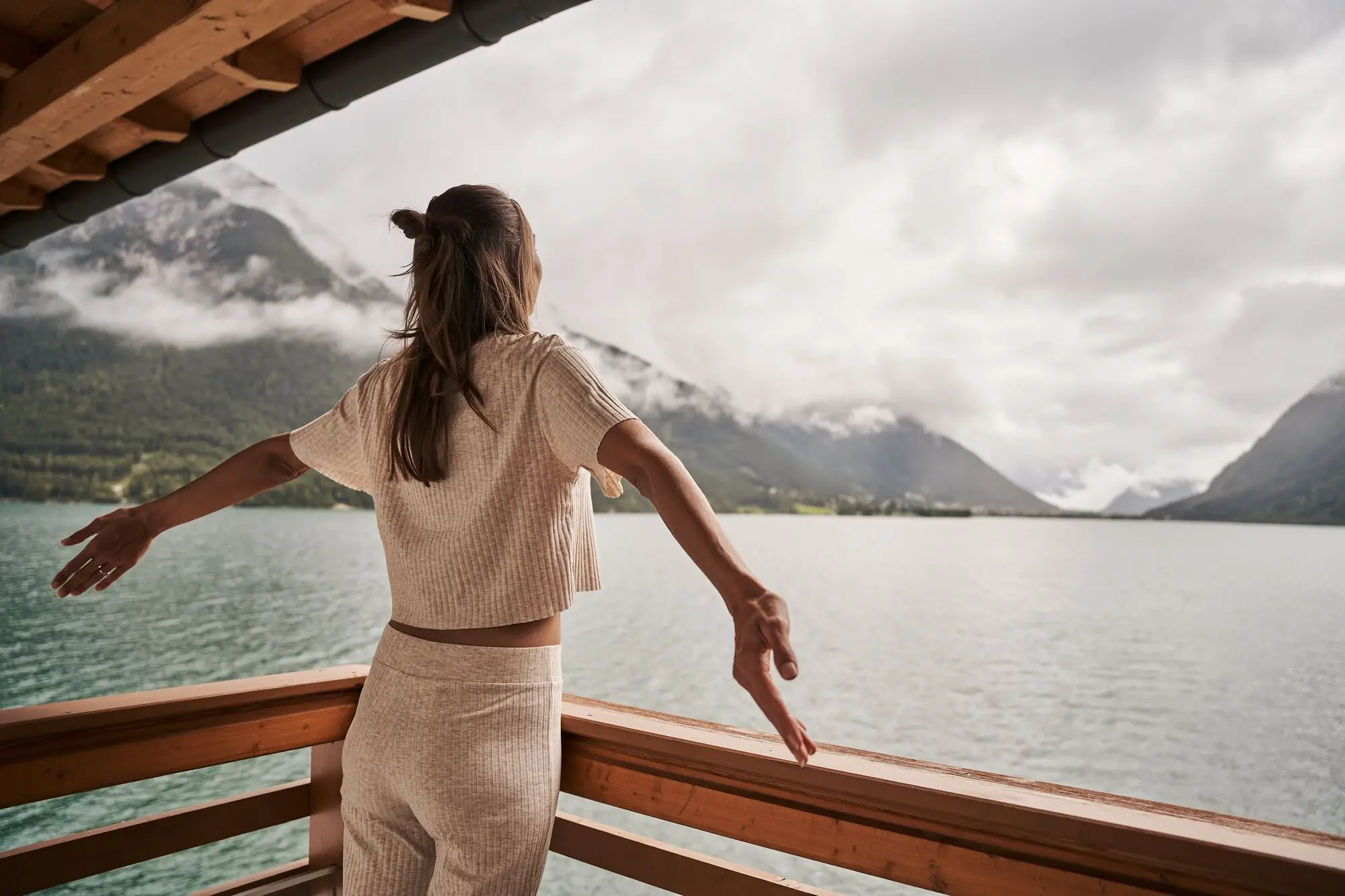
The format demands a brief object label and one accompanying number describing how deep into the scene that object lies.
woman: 0.89
